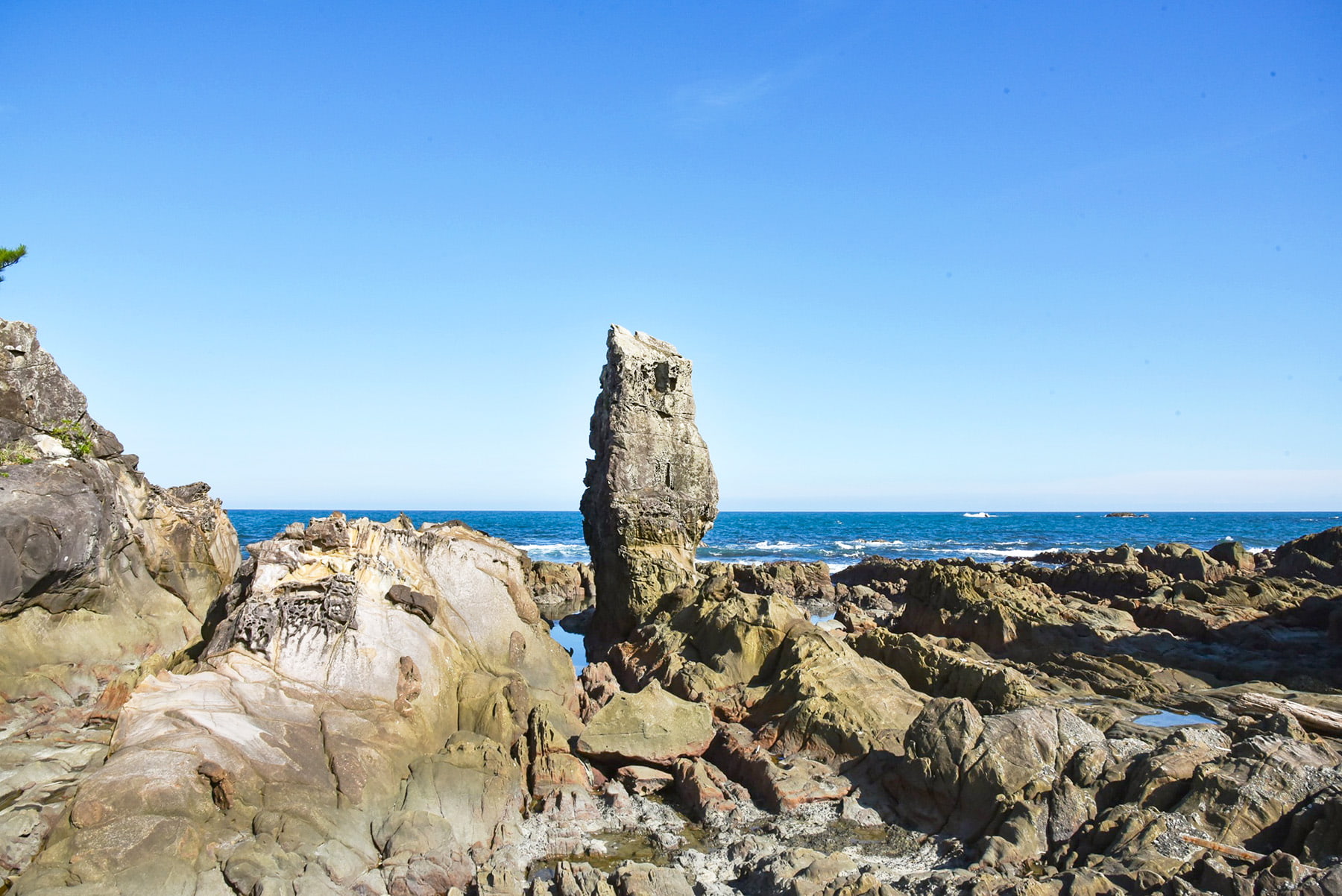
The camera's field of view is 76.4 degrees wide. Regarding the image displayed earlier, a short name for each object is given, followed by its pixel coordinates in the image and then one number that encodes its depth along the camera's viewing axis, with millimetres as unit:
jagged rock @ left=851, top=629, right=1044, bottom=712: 11078
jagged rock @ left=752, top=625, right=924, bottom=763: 10438
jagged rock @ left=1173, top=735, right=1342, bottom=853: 7051
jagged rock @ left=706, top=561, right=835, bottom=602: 27548
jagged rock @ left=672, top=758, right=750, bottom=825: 9242
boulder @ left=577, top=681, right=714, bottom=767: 10453
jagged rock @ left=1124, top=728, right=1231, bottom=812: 7711
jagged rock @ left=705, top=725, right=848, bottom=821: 9344
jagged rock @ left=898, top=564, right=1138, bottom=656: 16609
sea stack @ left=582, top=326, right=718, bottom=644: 18125
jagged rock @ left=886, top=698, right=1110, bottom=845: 8320
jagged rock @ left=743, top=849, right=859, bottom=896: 7047
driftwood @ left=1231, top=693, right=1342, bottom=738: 9188
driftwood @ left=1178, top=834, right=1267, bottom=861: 6641
